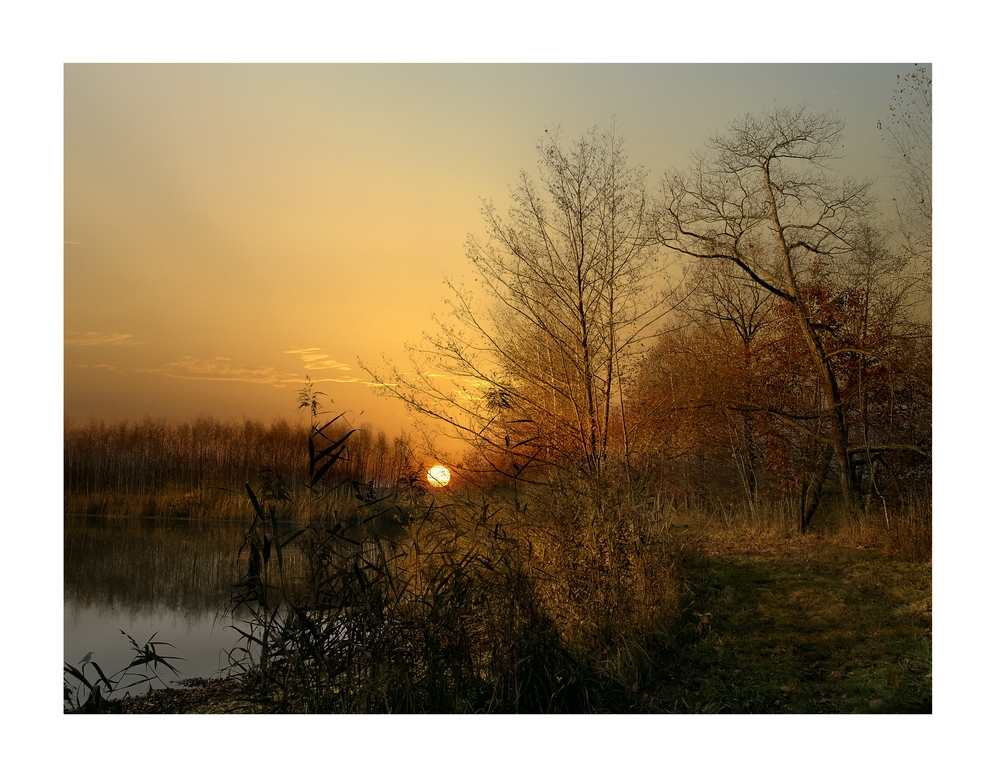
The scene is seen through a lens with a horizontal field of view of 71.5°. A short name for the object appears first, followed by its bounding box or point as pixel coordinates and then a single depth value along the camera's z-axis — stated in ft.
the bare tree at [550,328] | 15.89
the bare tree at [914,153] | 14.61
